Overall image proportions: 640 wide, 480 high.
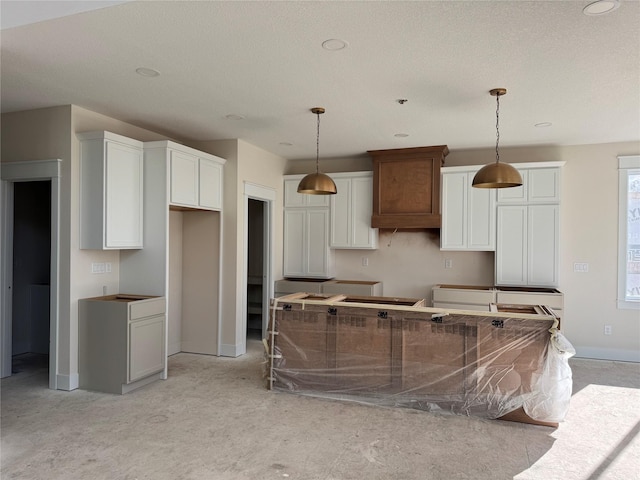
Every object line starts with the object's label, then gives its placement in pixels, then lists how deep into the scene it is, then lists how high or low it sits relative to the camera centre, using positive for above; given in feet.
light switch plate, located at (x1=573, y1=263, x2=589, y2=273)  18.49 -1.25
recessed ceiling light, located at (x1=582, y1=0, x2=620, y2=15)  7.64 +4.04
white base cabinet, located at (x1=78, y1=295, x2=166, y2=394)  13.50 -3.44
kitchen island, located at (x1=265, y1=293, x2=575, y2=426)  11.47 -3.42
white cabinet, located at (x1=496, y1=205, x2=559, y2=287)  18.01 -0.35
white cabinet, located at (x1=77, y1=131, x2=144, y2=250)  13.79 +1.34
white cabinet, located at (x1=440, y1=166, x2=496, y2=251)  18.78 +0.98
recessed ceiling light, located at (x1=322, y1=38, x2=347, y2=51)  9.20 +4.02
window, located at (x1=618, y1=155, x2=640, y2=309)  17.99 +0.06
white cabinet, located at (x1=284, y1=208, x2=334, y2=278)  21.40 -0.45
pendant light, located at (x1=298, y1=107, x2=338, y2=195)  13.80 +1.58
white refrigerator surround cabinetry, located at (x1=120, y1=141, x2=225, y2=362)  15.16 -0.44
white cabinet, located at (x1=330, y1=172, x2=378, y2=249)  20.63 +1.08
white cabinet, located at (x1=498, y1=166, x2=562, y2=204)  18.01 +2.02
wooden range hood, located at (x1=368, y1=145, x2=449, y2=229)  19.22 +2.14
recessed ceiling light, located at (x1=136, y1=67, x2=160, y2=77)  10.89 +4.01
